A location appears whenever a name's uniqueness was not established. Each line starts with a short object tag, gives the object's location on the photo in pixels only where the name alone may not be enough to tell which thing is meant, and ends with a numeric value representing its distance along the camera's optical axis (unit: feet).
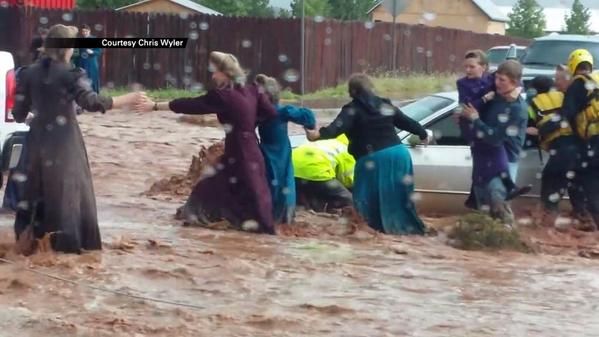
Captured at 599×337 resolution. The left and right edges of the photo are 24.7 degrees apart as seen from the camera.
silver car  41.01
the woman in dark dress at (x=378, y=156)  37.91
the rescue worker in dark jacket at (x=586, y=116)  39.37
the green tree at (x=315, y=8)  170.00
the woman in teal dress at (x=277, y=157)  38.40
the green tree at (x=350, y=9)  211.82
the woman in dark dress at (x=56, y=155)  30.83
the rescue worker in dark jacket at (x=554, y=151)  39.91
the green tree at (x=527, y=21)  225.50
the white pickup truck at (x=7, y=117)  36.76
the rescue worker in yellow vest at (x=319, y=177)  41.27
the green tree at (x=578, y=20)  218.18
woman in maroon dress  36.58
